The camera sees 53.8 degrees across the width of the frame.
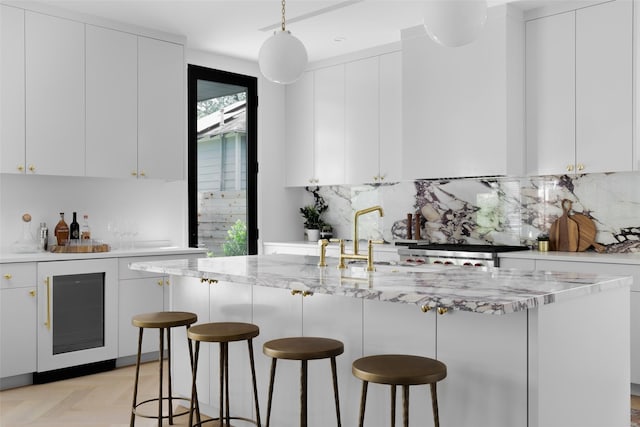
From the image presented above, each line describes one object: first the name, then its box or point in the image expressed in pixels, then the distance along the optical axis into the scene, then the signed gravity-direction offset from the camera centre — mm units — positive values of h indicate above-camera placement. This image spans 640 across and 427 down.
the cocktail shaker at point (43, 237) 4797 -133
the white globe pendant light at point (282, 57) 3330 +864
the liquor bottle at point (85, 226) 5090 -52
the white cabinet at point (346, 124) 5713 +929
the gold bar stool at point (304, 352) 2543 -539
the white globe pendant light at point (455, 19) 2486 +804
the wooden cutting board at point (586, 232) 4766 -89
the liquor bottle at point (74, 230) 4953 -82
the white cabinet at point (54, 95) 4566 +926
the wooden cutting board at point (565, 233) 4828 -98
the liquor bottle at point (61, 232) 4844 -96
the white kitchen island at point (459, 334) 2307 -483
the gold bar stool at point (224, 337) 2966 -556
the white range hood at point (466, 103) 4754 +935
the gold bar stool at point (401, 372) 2176 -536
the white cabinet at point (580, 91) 4316 +932
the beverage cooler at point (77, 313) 4395 -673
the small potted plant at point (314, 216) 6547 +42
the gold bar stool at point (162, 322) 3305 -541
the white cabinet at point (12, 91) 4418 +913
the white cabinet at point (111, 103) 4879 +925
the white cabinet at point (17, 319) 4227 -674
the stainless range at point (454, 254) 4656 -261
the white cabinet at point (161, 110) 5188 +928
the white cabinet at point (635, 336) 4020 -740
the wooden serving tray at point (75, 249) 4730 -221
